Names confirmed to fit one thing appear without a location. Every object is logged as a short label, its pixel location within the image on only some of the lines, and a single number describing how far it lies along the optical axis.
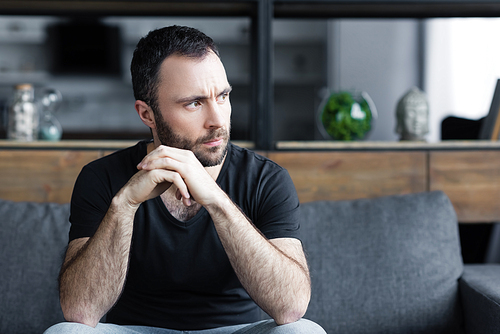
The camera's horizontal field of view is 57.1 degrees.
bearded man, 1.07
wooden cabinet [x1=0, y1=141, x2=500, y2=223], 1.66
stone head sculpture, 1.82
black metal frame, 1.65
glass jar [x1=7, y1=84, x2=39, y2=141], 1.73
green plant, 1.78
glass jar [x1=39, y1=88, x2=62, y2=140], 1.82
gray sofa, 1.41
